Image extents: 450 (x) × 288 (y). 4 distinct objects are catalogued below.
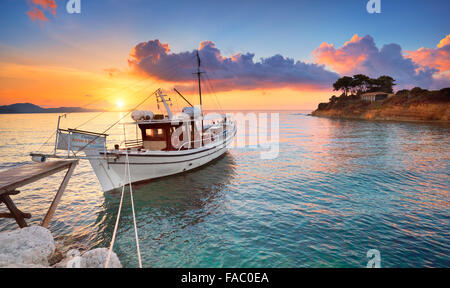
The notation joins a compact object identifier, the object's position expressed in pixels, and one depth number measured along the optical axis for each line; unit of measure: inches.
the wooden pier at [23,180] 330.3
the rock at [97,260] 250.4
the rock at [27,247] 252.7
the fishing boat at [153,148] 505.4
